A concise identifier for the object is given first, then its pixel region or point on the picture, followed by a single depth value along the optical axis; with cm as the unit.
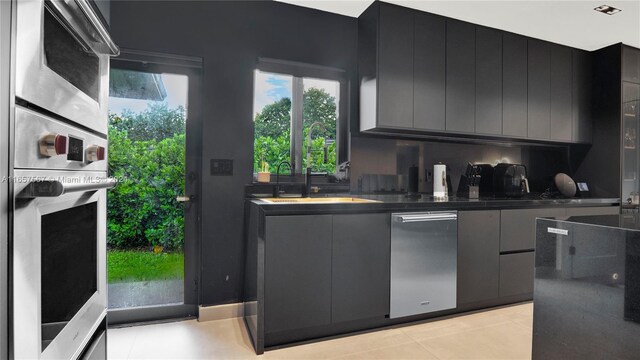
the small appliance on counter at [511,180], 305
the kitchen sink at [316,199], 249
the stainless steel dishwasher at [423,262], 231
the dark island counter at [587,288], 108
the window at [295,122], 274
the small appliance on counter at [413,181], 310
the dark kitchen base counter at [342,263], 201
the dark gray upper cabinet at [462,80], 270
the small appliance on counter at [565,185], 346
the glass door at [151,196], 238
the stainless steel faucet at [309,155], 267
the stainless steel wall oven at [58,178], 61
